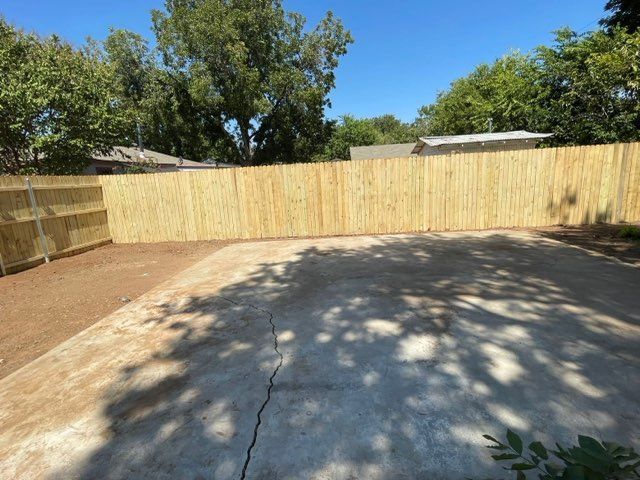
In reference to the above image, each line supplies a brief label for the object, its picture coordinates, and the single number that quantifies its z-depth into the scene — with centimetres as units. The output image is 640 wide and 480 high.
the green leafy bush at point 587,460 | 81
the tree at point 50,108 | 930
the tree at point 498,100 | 1709
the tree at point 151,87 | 1825
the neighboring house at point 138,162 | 1481
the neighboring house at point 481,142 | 1315
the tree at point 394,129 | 5453
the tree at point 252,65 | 1702
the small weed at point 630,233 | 634
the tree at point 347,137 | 3838
